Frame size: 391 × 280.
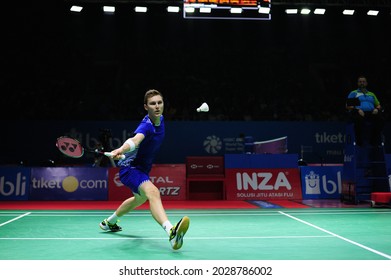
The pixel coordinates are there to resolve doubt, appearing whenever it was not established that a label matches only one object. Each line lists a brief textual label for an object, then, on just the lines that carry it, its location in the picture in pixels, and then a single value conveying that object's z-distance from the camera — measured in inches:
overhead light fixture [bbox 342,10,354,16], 674.8
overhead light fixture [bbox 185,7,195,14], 540.1
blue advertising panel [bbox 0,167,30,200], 473.4
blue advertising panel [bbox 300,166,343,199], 478.0
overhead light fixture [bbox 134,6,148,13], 641.7
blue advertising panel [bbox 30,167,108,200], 474.0
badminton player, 200.1
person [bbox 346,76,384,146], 400.8
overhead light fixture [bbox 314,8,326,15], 673.0
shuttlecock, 373.2
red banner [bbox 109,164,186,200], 473.1
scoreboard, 511.2
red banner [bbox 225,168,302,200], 476.1
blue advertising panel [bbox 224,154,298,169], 489.7
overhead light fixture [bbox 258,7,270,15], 530.9
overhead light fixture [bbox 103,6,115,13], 637.9
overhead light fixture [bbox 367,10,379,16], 671.9
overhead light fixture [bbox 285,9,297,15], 658.8
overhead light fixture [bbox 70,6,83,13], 615.2
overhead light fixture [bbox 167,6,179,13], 639.8
